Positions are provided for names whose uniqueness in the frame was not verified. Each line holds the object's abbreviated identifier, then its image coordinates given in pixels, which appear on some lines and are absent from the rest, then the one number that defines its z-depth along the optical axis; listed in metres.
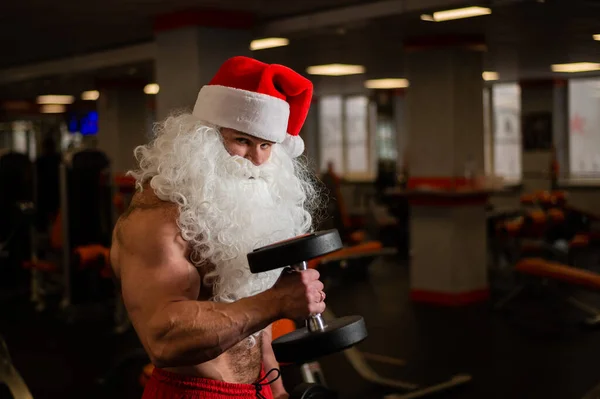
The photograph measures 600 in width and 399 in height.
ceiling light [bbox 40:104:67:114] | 16.55
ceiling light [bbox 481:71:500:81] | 10.80
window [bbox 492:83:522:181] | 13.67
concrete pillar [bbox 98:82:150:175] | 11.20
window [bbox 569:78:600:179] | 12.45
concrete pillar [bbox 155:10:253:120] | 6.22
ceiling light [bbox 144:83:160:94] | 11.68
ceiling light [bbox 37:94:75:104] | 14.55
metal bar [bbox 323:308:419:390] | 4.66
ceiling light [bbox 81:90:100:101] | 13.49
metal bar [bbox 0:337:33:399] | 3.89
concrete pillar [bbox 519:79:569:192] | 12.17
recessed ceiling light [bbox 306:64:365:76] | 9.99
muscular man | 1.48
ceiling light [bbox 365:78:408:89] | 12.31
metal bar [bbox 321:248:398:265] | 4.23
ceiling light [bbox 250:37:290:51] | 6.98
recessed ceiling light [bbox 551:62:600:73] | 9.34
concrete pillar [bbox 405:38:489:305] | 7.29
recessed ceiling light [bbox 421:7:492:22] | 5.66
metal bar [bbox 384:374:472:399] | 4.43
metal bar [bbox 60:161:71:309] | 6.52
